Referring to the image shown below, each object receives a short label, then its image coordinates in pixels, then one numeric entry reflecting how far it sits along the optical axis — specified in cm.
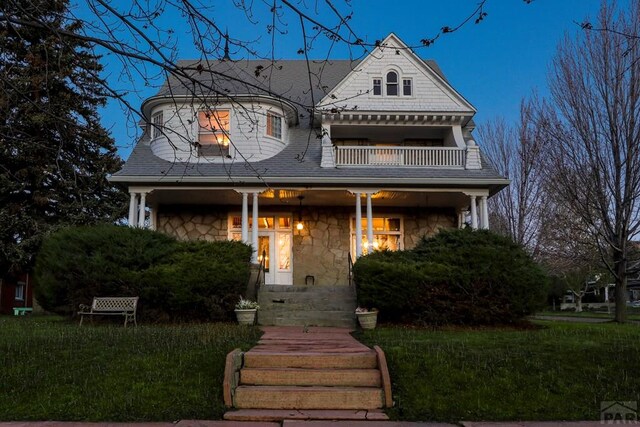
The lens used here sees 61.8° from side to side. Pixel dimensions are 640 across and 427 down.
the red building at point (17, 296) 2800
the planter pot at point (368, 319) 1086
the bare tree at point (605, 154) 1471
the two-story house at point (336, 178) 1560
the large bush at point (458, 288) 1101
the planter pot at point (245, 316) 1138
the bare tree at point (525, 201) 2178
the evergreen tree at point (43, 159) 505
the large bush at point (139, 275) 1141
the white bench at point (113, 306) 1111
